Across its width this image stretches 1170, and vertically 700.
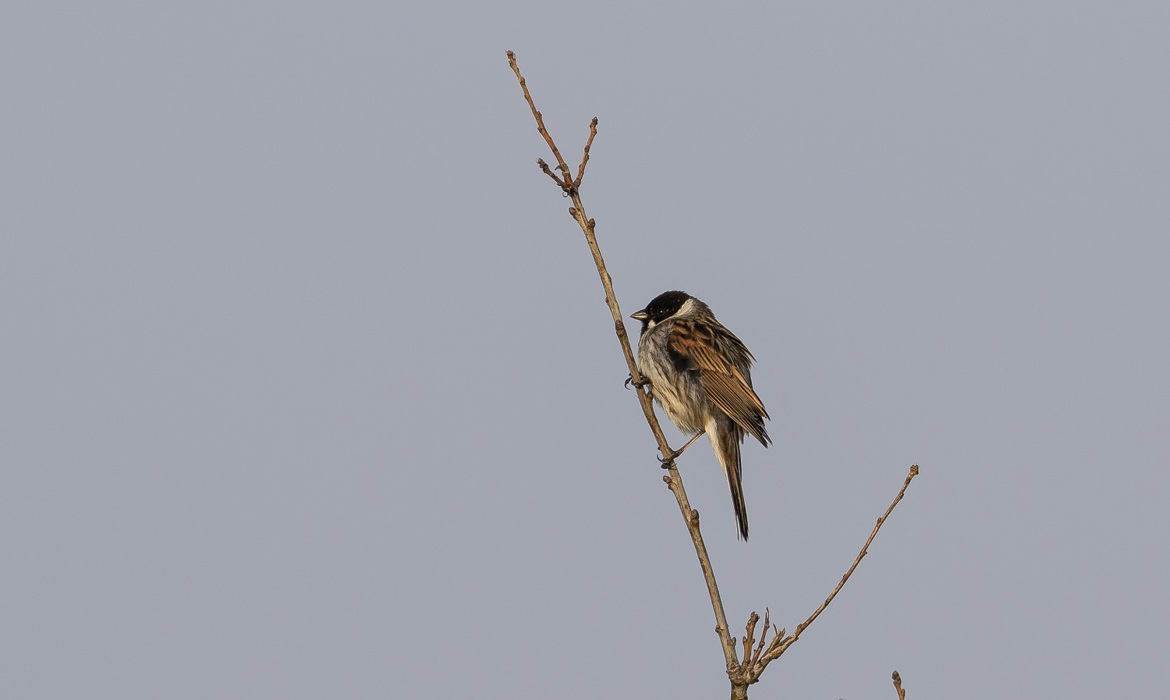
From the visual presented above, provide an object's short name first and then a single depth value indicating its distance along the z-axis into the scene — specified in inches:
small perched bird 650.2
